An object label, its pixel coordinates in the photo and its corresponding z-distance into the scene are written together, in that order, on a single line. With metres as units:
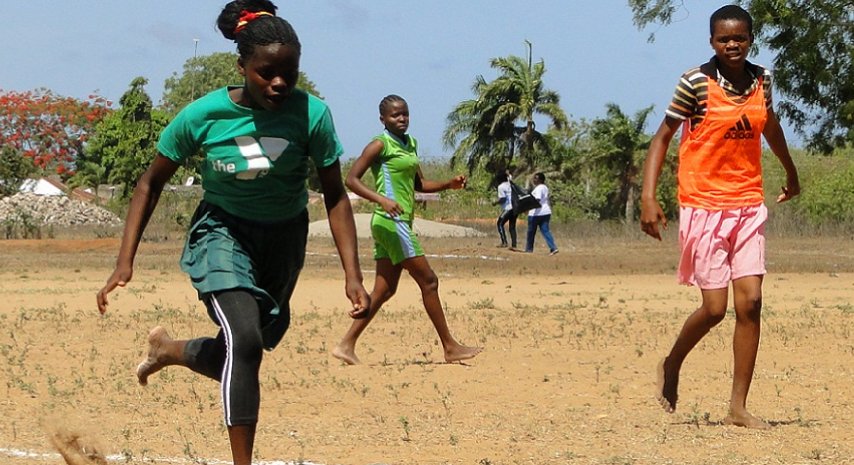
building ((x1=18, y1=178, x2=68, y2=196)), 80.12
